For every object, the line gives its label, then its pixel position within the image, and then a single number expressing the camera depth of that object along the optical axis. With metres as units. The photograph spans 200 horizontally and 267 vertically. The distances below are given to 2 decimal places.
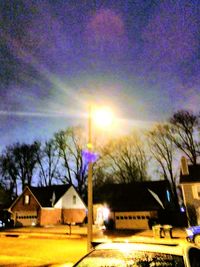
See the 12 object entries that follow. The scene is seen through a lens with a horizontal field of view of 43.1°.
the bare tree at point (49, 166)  56.61
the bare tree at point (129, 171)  52.44
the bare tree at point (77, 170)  54.28
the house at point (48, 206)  39.91
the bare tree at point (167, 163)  46.12
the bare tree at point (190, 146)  42.69
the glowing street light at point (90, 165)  8.71
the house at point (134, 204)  33.06
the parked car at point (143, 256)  3.42
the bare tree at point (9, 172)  58.88
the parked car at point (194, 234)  15.27
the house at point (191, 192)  30.11
